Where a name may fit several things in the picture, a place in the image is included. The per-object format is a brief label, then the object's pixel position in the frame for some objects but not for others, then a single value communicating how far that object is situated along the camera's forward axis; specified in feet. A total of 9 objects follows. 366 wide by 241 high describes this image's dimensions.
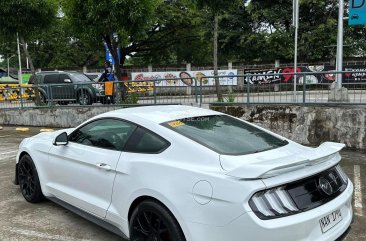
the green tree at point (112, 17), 38.73
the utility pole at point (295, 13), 45.37
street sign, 32.17
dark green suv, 41.30
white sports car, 9.13
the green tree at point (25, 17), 45.69
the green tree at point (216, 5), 38.42
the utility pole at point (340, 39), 32.37
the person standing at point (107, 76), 49.67
